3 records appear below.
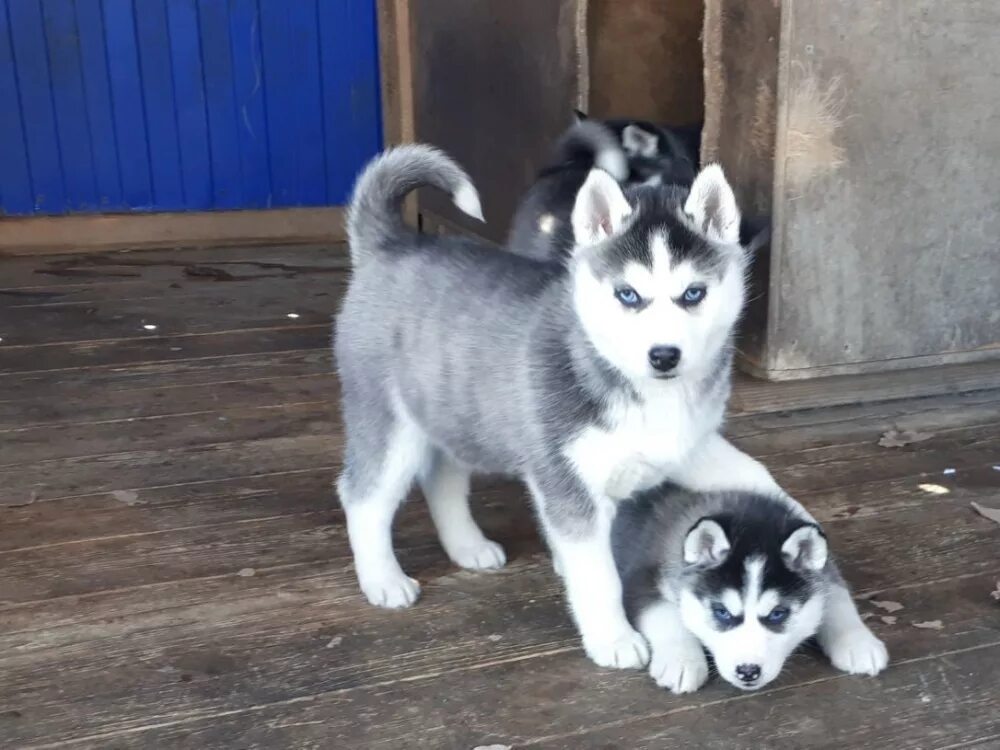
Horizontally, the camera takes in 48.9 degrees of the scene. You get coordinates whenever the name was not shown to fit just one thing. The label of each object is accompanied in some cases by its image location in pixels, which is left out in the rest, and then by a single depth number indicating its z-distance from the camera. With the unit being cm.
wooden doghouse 348
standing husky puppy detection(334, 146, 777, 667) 214
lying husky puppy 214
